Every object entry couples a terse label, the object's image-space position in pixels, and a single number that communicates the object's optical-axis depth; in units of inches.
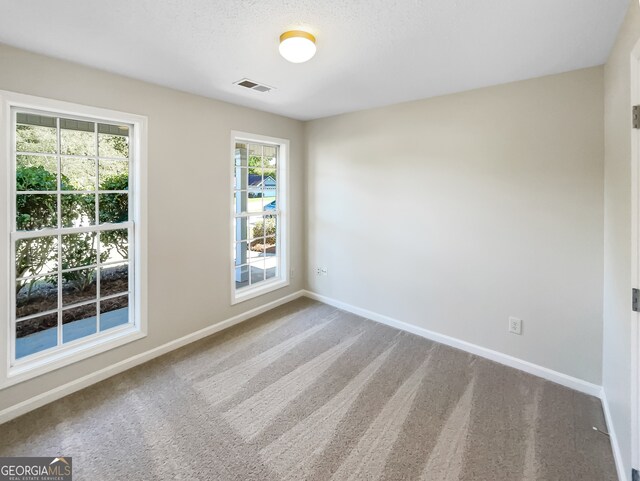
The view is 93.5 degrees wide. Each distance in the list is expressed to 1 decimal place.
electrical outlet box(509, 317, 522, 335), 105.0
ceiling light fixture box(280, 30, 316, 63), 71.8
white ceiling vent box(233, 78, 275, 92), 105.5
